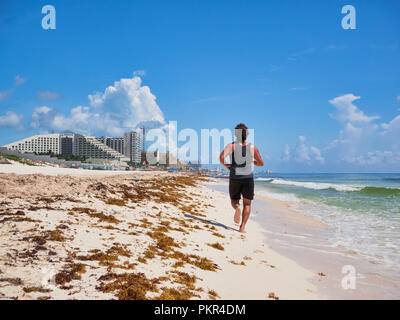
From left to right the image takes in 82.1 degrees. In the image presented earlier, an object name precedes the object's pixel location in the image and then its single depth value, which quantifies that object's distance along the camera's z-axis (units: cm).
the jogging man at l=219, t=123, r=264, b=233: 647
